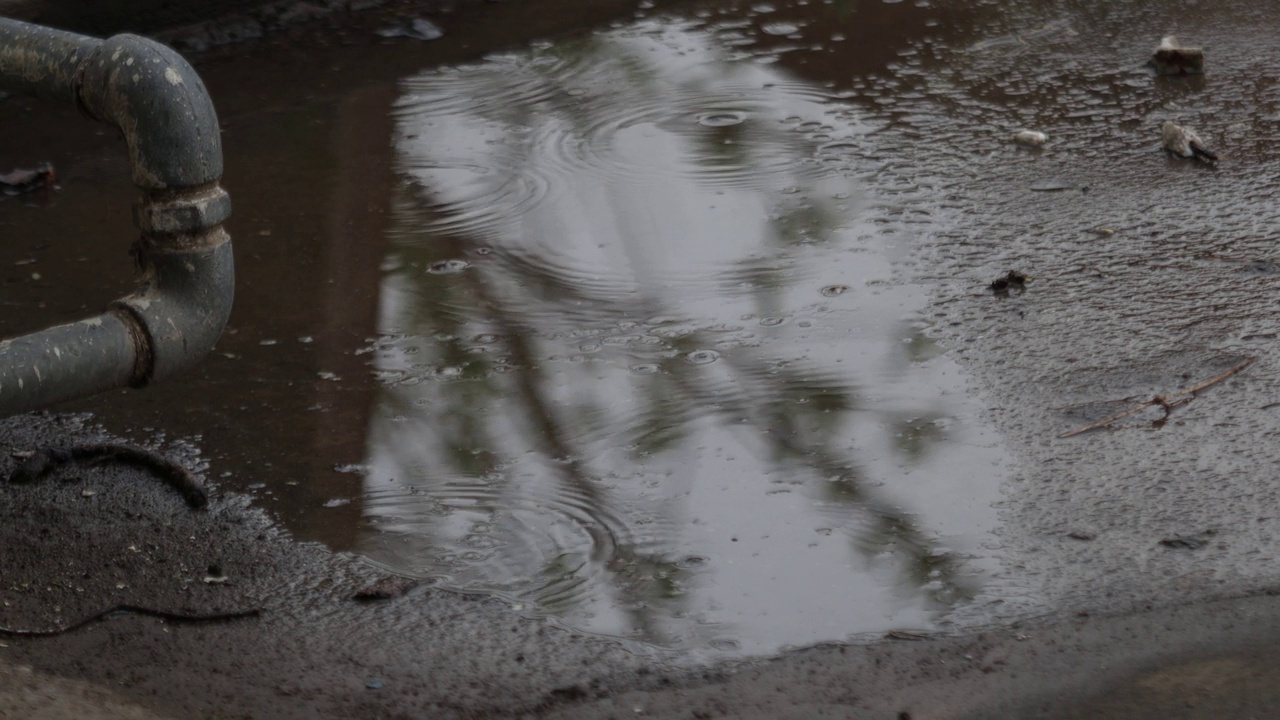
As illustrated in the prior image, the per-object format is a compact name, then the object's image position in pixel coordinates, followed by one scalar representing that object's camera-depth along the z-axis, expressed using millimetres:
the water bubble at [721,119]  4648
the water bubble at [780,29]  5504
